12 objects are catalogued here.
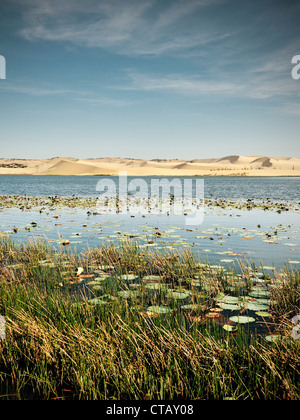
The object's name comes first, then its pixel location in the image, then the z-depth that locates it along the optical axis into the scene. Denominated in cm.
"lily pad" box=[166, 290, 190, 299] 498
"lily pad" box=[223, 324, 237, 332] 390
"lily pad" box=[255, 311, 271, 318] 435
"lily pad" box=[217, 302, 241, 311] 457
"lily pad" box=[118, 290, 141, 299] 486
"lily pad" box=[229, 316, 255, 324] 417
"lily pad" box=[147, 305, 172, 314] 440
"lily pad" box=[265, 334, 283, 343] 368
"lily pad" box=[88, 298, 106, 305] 452
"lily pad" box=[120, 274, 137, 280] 590
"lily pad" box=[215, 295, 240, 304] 484
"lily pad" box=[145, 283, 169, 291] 525
